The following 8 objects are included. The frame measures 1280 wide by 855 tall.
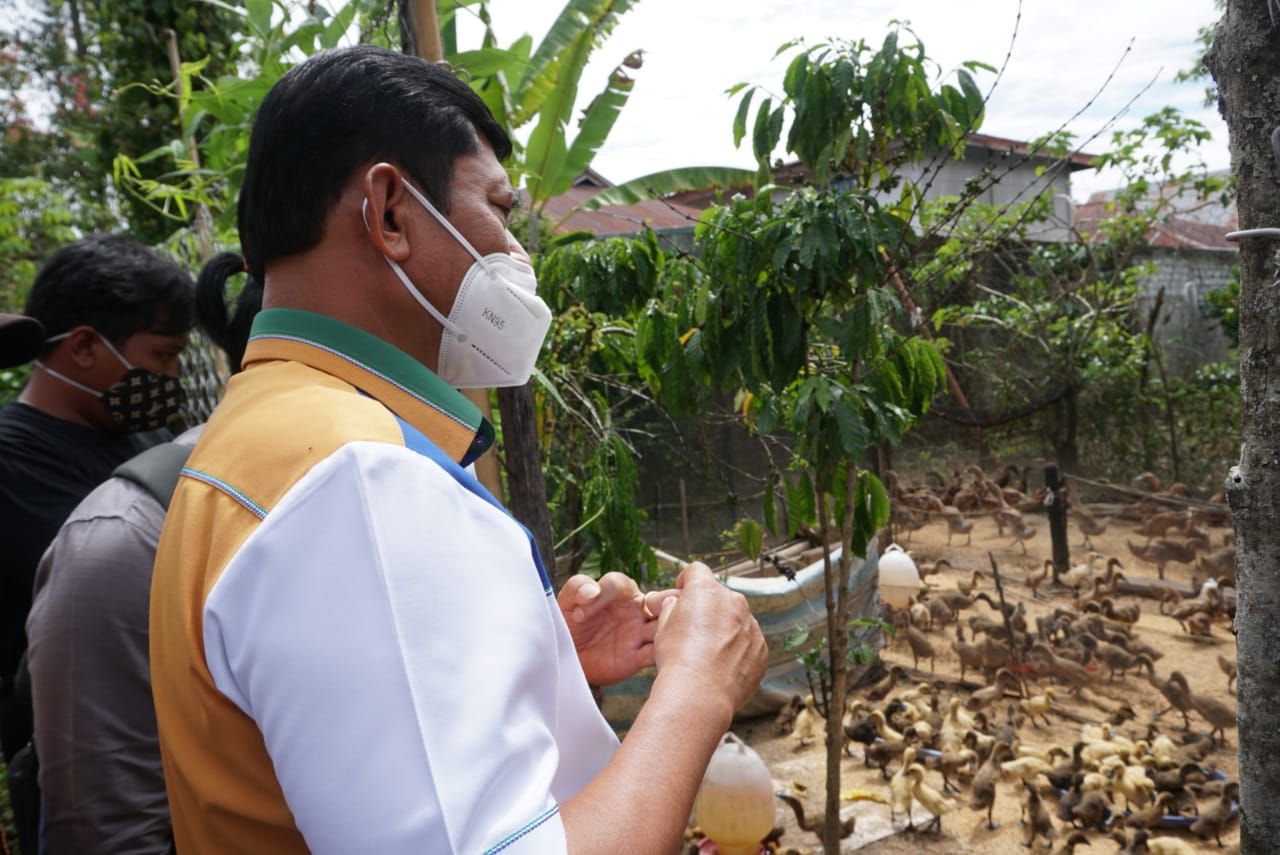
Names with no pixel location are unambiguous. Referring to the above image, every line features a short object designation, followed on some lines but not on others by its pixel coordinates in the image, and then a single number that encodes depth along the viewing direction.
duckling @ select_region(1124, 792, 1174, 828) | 4.75
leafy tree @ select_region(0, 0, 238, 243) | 7.11
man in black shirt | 2.59
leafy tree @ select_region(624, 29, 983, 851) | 3.14
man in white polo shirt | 0.79
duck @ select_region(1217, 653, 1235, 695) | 6.30
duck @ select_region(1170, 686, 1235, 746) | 5.77
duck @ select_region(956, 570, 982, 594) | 8.65
